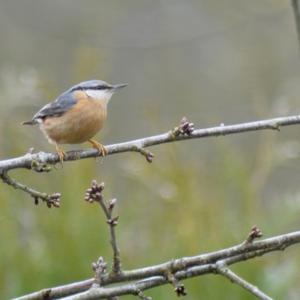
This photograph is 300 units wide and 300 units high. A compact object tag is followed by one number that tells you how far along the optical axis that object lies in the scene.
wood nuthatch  8.13
